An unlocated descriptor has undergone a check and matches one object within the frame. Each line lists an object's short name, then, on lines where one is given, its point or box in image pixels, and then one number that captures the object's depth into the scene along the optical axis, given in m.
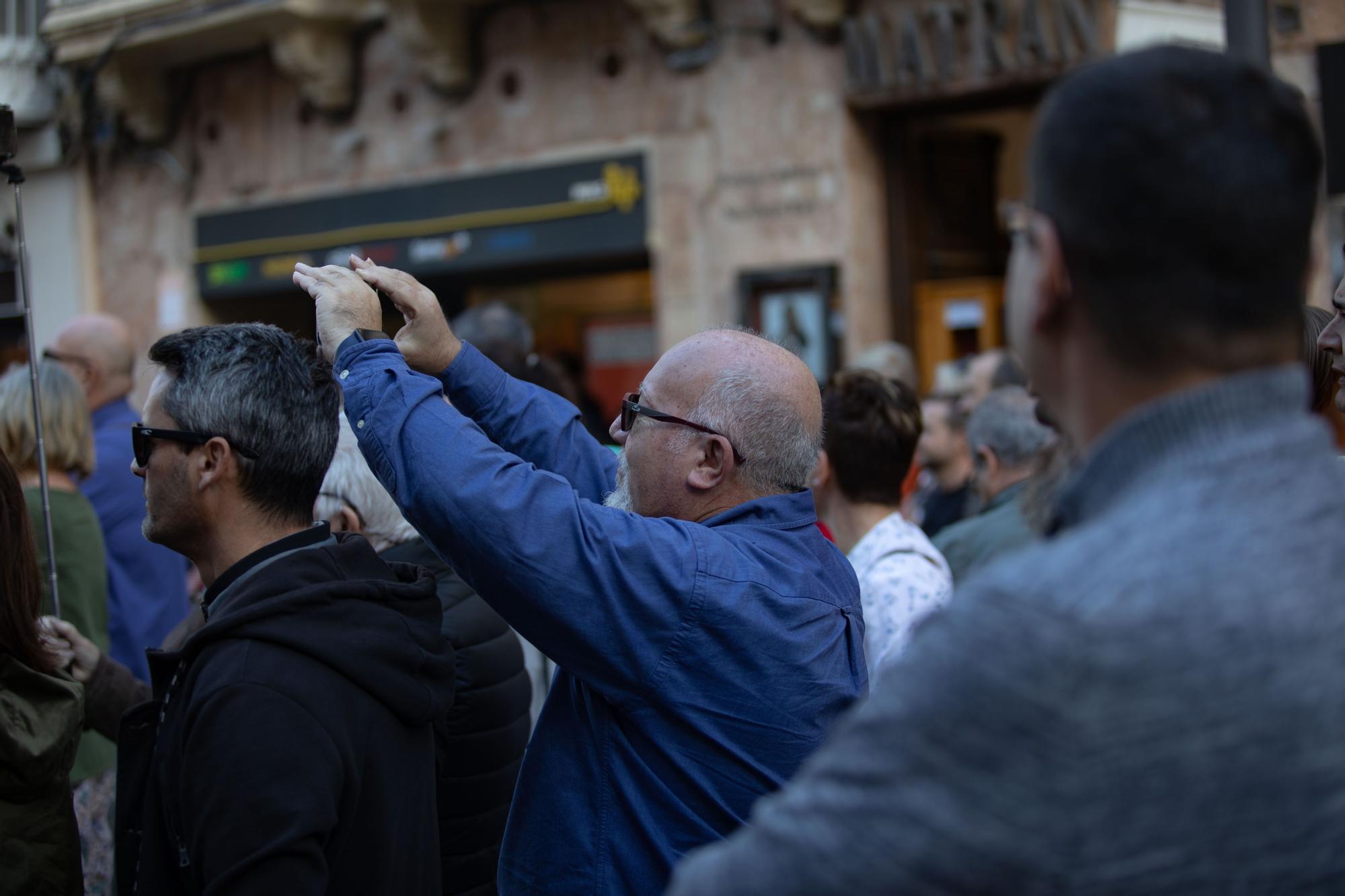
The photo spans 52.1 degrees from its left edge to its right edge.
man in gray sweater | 0.96
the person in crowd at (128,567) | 4.66
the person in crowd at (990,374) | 6.45
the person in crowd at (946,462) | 6.46
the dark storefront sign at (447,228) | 10.34
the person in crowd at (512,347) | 4.29
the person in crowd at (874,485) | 3.76
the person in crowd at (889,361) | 6.64
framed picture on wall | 9.48
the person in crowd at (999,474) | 4.40
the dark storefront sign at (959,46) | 8.52
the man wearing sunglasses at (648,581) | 2.01
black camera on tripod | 2.95
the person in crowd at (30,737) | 2.42
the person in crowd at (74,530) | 4.06
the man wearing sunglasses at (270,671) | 1.91
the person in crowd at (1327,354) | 3.01
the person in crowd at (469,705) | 2.99
